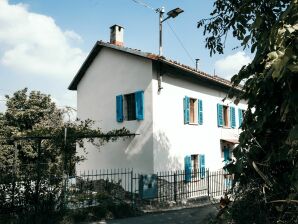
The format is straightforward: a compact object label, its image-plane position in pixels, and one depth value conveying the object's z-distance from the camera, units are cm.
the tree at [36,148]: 691
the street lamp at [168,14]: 1135
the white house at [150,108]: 1052
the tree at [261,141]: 311
